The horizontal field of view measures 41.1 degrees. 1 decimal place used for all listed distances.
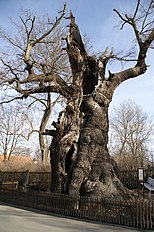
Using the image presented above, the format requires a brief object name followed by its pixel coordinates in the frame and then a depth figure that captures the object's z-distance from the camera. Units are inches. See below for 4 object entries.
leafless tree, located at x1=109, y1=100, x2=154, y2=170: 1280.4
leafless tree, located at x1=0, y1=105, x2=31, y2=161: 1419.7
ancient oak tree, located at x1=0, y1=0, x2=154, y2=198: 407.5
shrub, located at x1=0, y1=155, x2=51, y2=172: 775.2
